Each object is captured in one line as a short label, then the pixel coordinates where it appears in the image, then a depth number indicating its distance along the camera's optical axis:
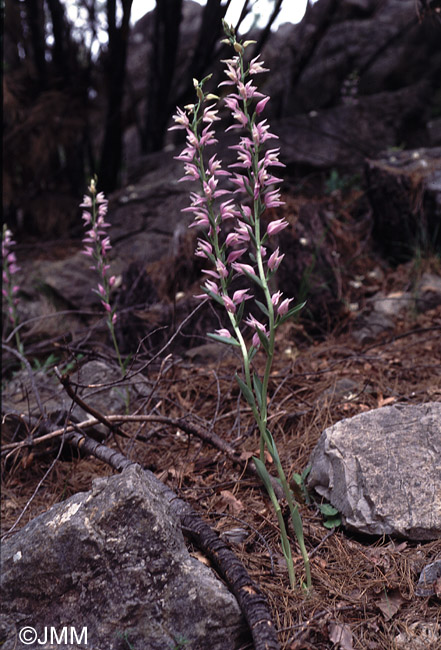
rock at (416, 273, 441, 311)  3.91
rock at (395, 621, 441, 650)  1.53
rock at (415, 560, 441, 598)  1.69
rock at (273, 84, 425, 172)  5.86
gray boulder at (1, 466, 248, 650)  1.60
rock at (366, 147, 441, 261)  4.43
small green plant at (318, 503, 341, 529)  2.02
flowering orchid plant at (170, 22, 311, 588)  1.70
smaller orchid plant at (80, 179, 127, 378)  2.88
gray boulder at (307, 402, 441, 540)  1.91
